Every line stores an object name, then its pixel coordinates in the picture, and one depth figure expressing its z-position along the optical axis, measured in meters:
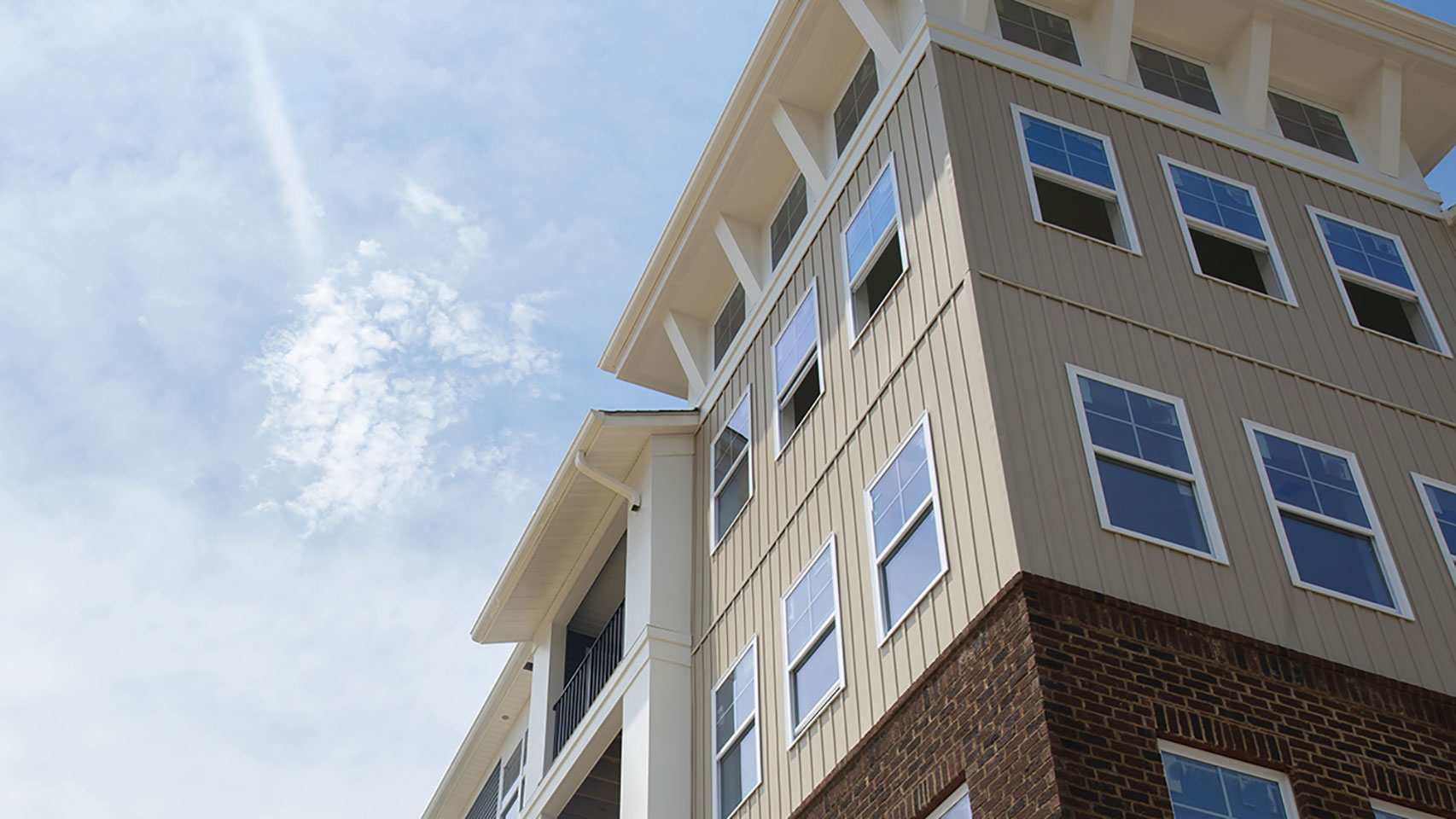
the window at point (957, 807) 11.26
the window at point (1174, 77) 17.20
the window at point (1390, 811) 11.27
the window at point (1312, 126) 17.80
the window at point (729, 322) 20.23
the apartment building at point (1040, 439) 11.35
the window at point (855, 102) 17.48
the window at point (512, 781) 24.02
